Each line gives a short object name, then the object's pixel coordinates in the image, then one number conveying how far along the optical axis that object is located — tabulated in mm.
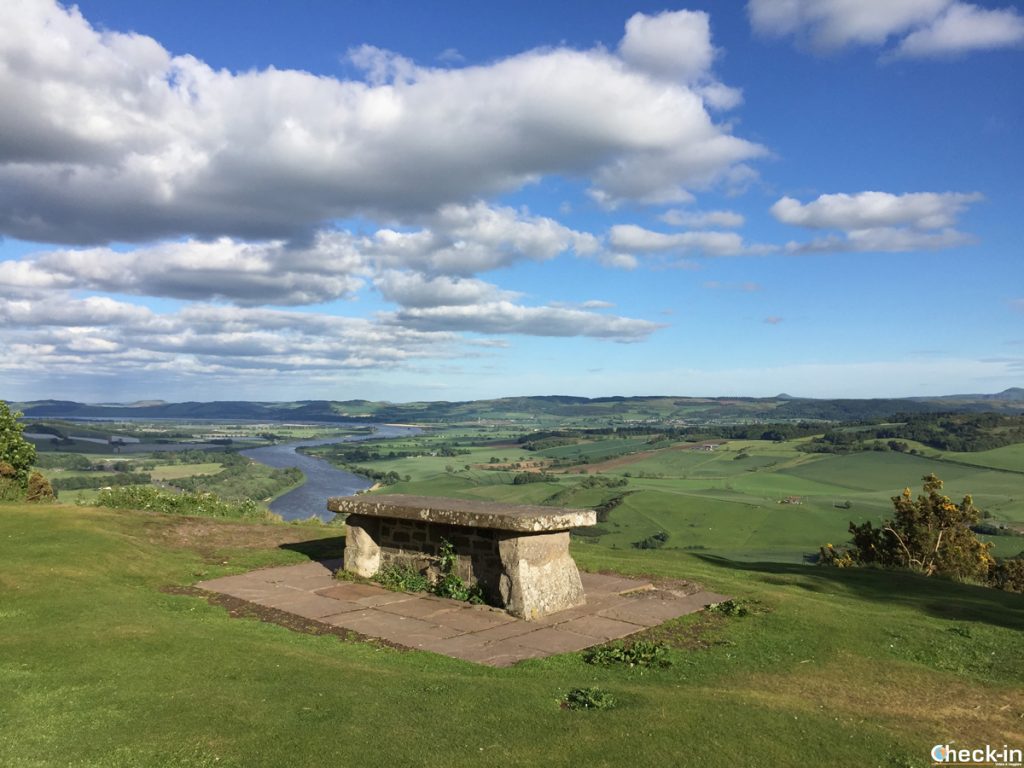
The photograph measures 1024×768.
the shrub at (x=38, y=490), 19078
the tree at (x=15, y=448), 20422
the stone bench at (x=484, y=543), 9938
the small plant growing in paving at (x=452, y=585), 10638
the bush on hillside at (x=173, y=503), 19922
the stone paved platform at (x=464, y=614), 8477
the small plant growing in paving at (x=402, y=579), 11391
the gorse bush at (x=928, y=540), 19375
